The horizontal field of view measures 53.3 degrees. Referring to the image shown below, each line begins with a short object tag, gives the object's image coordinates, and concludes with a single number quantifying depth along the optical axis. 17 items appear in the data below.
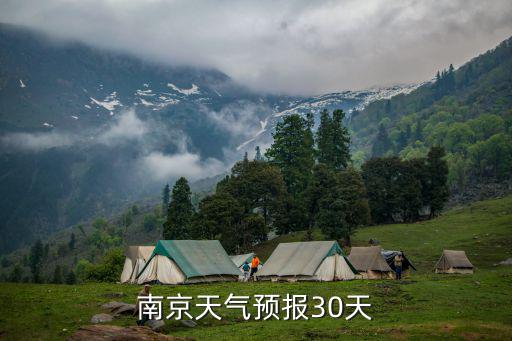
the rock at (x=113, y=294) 35.69
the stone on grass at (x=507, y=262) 58.66
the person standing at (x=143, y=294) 28.66
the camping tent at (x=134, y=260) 59.19
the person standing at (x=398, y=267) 45.88
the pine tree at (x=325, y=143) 106.69
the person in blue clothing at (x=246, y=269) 55.67
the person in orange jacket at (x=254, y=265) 51.91
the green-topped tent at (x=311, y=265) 50.59
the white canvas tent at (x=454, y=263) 54.89
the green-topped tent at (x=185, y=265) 49.78
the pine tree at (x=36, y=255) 189.12
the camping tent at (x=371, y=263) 54.22
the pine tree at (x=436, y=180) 104.56
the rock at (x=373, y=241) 79.75
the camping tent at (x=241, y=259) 66.50
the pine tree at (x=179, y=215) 86.75
